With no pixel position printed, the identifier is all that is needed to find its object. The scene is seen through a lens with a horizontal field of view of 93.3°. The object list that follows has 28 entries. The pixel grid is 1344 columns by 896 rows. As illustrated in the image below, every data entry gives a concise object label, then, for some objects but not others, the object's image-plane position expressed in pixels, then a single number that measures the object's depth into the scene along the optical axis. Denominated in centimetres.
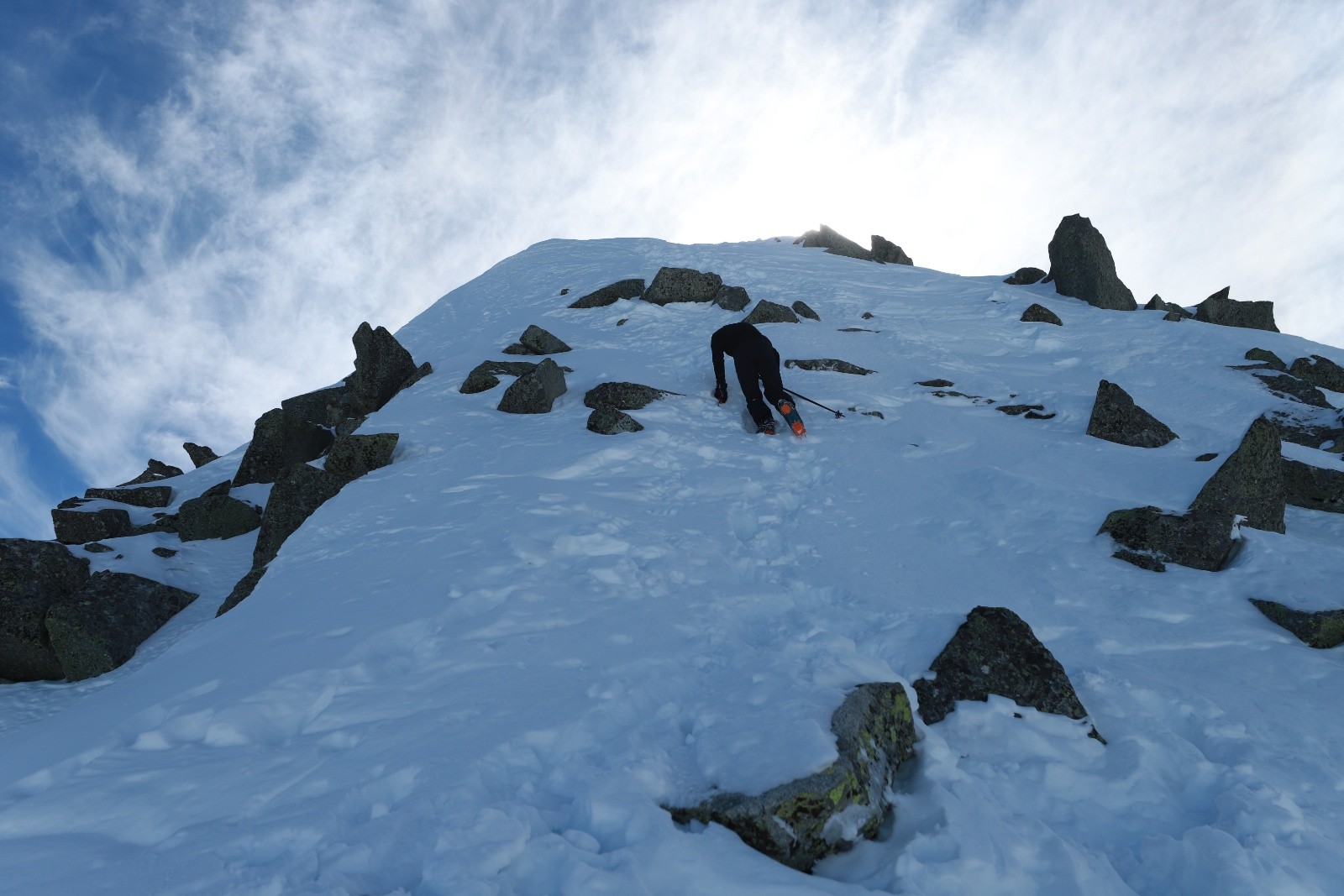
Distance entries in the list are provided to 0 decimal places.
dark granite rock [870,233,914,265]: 2831
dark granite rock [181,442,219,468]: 1956
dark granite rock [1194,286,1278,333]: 1720
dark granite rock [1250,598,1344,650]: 475
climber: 1031
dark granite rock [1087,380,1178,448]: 884
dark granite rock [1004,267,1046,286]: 2088
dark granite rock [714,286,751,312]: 1786
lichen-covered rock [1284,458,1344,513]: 717
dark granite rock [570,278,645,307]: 1961
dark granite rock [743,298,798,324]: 1642
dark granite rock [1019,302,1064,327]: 1589
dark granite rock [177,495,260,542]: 1119
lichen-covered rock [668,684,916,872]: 294
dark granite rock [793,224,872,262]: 2831
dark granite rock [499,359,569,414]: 1188
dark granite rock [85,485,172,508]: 1280
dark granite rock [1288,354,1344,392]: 1212
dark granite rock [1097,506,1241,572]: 585
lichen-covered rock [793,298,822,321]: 1722
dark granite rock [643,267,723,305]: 1878
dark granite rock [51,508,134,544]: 1111
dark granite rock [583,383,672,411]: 1144
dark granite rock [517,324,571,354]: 1597
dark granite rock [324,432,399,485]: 1011
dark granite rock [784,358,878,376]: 1309
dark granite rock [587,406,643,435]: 1005
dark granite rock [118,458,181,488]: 1655
